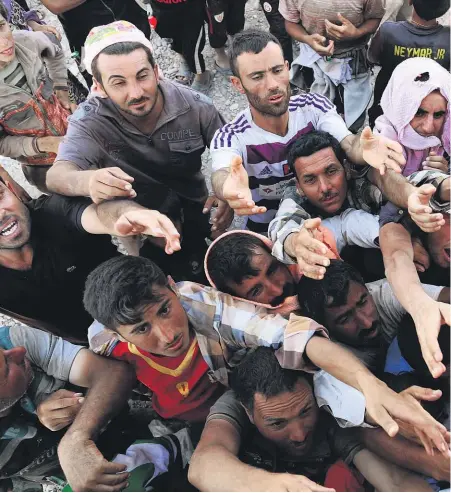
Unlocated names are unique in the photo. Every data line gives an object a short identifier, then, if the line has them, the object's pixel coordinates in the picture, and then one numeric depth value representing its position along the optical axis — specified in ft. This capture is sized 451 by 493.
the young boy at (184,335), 6.16
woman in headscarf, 8.20
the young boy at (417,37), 9.61
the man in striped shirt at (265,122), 8.32
